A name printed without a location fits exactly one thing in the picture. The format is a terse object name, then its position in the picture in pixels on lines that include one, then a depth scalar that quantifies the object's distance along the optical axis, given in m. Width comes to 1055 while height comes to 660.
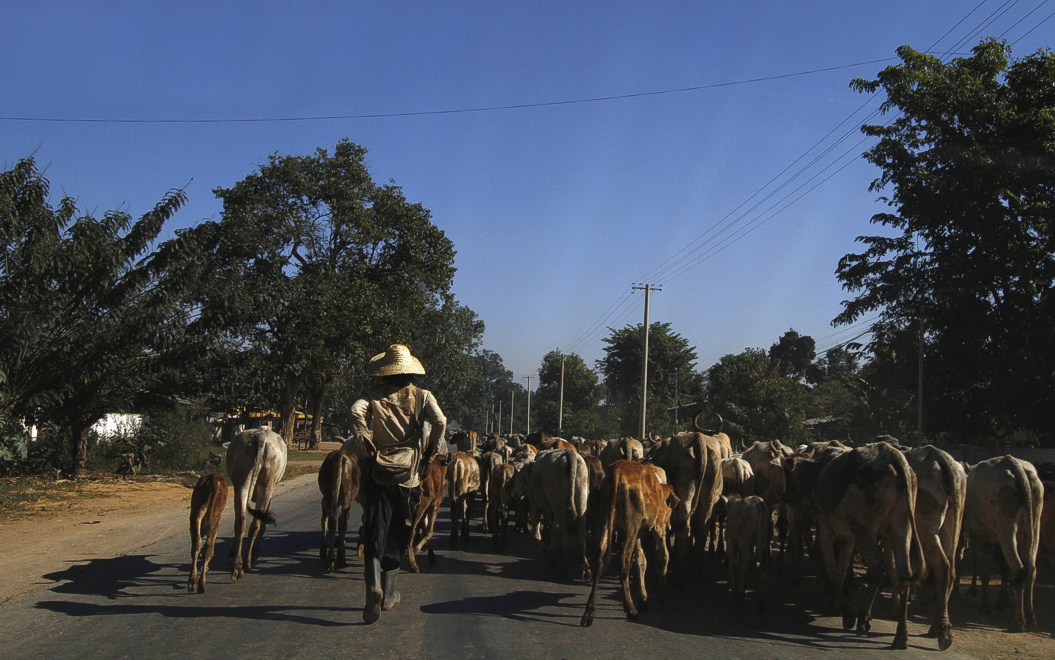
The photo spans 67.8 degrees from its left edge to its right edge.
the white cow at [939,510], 6.83
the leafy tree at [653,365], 57.16
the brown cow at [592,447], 16.80
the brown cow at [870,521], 6.53
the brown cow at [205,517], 7.60
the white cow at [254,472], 8.55
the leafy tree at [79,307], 17.94
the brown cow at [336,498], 8.89
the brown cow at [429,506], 9.41
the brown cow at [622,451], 12.31
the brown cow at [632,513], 7.13
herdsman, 6.68
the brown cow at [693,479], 8.94
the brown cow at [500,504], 11.23
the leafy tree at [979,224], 22.78
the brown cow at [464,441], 19.67
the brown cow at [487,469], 12.55
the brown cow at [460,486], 11.60
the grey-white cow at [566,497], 9.07
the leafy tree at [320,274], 25.56
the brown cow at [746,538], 7.70
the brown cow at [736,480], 10.99
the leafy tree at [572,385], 76.06
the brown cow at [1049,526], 8.20
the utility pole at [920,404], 25.86
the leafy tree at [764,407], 34.66
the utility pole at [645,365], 34.06
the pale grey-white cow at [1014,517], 7.20
